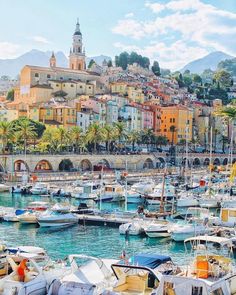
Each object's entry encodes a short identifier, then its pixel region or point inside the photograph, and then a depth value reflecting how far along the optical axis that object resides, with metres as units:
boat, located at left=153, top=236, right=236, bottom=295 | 20.02
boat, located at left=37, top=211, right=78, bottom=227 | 44.59
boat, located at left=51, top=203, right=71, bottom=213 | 46.62
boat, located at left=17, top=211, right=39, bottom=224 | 45.91
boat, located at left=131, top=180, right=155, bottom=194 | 65.75
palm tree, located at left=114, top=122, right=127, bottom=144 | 105.16
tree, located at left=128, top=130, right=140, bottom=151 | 115.38
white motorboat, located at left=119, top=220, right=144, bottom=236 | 41.00
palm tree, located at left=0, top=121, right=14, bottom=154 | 84.19
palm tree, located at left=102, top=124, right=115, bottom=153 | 102.64
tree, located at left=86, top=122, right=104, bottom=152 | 99.62
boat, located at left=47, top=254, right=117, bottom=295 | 20.70
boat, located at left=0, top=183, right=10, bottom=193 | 70.38
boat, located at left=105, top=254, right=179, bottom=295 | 21.20
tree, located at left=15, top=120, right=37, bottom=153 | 87.88
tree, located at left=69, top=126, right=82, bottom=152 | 97.88
